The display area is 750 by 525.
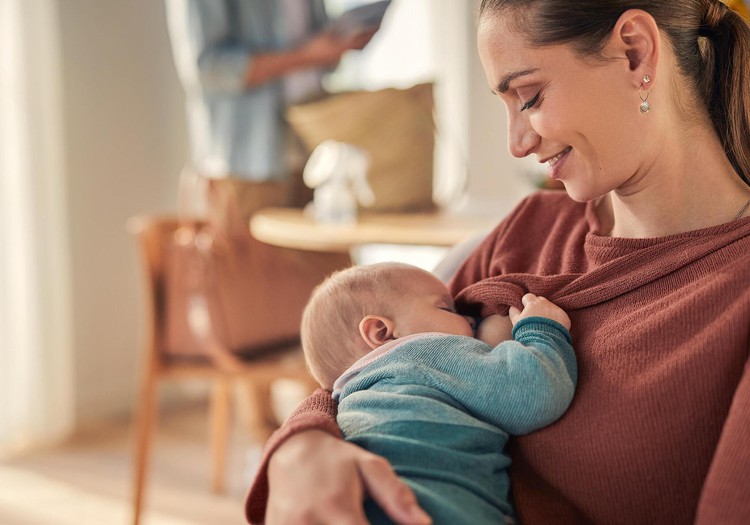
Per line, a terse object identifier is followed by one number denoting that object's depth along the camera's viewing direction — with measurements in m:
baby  1.03
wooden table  2.25
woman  1.01
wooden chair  2.72
